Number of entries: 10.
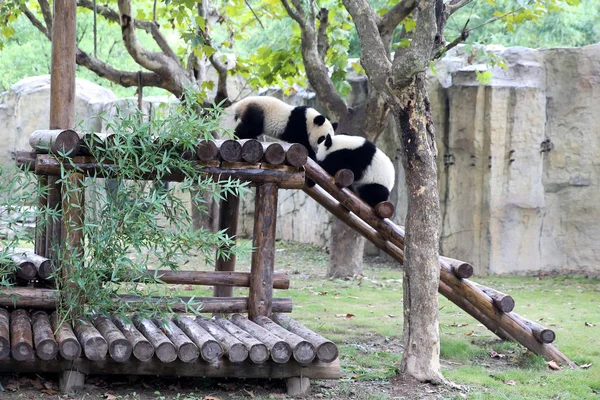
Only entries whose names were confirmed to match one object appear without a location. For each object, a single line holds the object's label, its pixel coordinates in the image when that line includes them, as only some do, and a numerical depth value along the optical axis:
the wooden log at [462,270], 12.50
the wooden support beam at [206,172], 9.87
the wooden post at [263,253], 11.09
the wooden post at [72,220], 9.77
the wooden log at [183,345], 9.16
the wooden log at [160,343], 9.12
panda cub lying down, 16.00
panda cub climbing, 14.92
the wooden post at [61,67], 11.48
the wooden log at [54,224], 10.36
